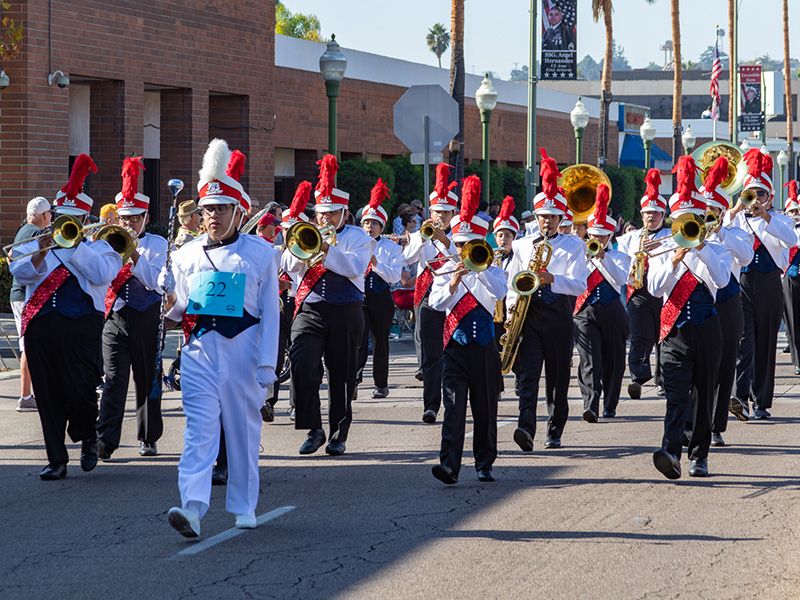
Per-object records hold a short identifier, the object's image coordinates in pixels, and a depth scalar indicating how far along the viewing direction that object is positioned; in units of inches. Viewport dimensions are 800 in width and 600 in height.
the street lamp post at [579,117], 1593.3
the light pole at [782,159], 2918.3
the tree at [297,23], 3666.3
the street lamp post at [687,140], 2518.2
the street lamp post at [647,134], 2143.2
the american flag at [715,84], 2349.9
